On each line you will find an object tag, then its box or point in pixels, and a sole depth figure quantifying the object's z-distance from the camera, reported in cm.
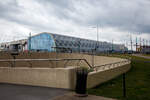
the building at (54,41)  6925
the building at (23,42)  7421
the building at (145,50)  8378
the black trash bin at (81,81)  655
